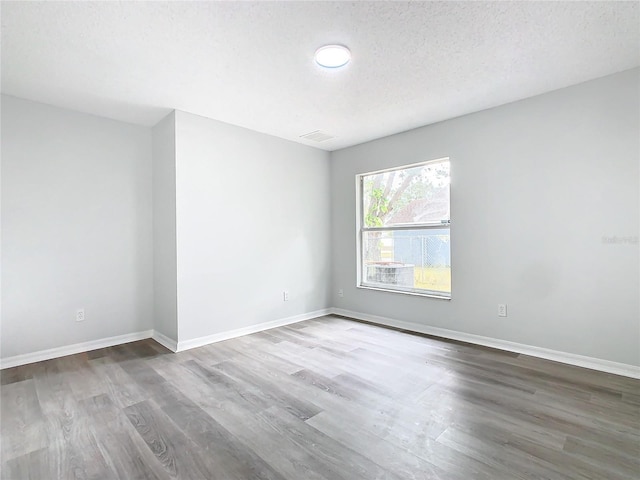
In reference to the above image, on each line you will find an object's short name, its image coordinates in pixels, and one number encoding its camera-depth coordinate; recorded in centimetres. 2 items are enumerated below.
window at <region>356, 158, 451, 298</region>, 383
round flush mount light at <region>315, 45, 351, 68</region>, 225
